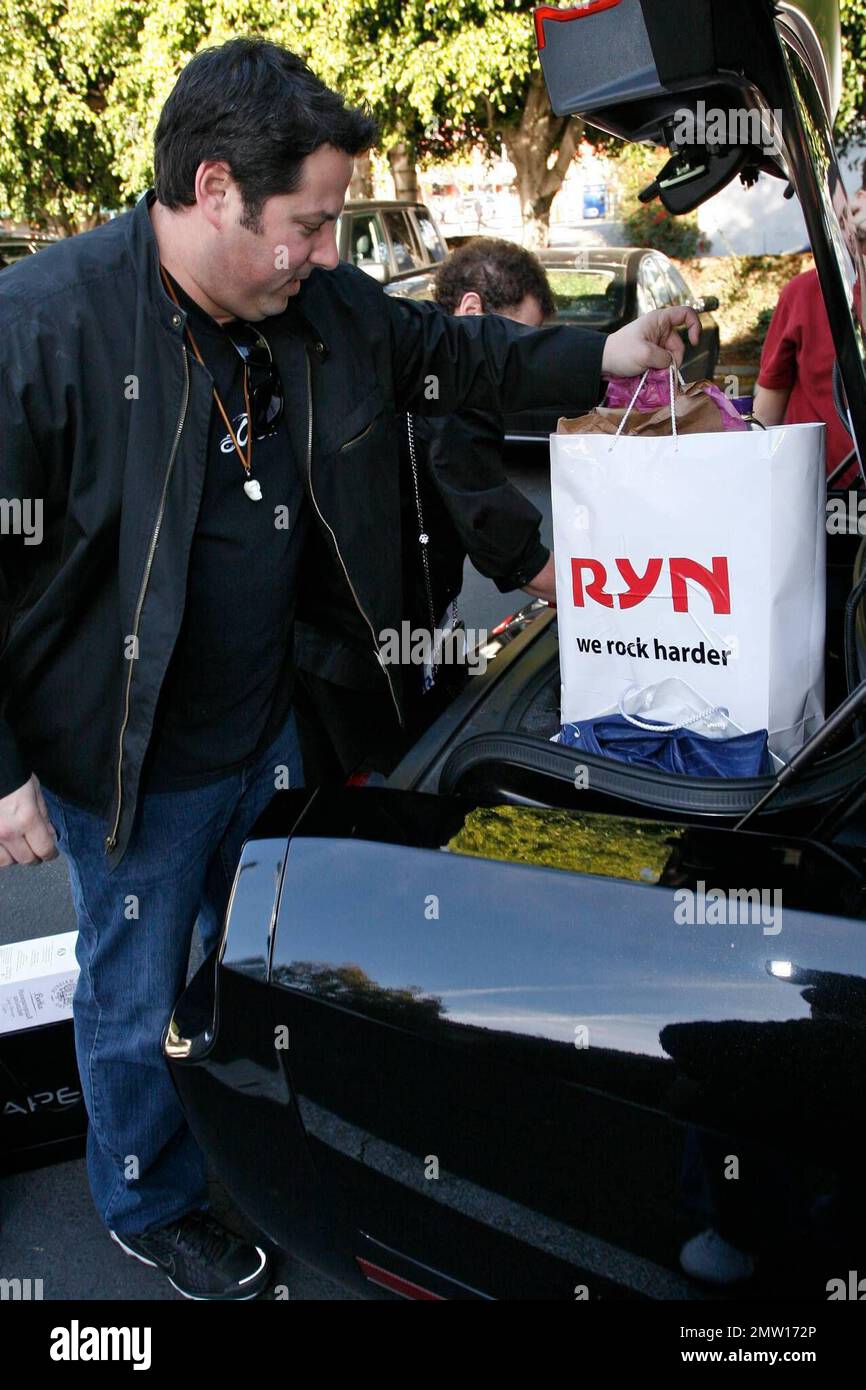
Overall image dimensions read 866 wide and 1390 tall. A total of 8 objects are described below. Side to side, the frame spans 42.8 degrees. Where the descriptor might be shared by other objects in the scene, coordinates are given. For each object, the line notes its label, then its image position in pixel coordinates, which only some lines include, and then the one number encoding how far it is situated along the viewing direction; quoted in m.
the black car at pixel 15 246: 13.16
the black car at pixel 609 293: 7.28
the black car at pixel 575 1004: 1.15
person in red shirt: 3.24
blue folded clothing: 1.62
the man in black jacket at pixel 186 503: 1.48
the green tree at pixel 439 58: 9.53
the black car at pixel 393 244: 8.88
